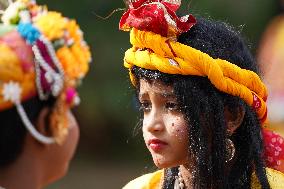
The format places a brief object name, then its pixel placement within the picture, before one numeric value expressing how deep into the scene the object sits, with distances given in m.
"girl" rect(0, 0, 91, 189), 4.77
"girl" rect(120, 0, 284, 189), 6.07
